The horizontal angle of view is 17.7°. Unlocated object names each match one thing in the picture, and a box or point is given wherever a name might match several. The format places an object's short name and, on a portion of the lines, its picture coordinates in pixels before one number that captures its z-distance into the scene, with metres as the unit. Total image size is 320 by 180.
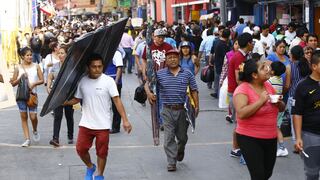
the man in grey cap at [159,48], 16.26
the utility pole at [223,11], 35.57
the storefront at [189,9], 57.94
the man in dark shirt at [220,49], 21.86
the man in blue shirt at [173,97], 12.65
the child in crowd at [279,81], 12.66
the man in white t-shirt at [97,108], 11.16
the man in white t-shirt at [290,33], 27.27
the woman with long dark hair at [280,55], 13.97
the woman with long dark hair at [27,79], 15.37
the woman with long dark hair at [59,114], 15.64
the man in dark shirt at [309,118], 9.26
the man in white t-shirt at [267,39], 24.18
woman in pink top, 9.12
